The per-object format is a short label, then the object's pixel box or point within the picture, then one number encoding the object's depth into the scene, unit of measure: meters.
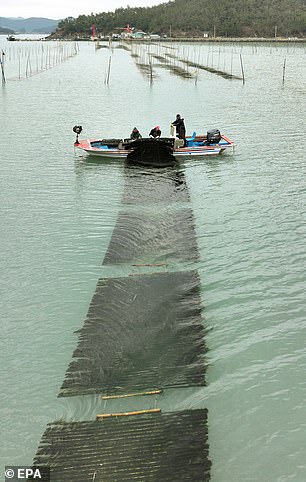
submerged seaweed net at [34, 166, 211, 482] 7.12
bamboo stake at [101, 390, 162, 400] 8.25
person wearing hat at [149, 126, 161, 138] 21.38
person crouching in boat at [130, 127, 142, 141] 22.05
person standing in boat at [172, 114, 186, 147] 21.86
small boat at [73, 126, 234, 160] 20.97
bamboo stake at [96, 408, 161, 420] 7.83
